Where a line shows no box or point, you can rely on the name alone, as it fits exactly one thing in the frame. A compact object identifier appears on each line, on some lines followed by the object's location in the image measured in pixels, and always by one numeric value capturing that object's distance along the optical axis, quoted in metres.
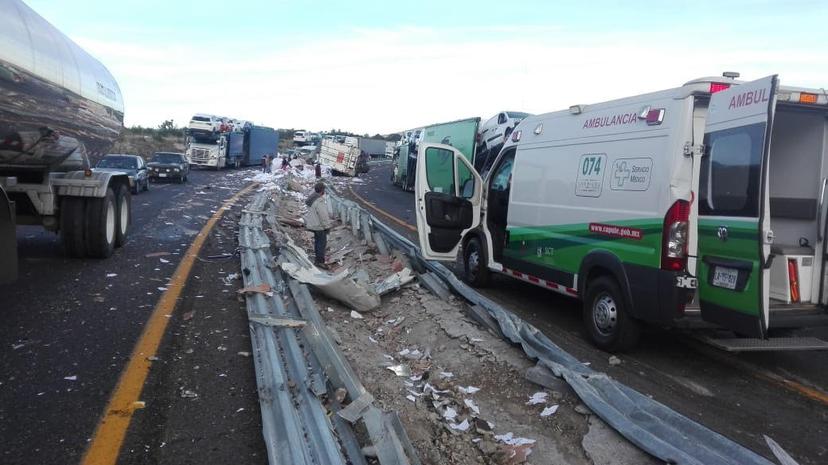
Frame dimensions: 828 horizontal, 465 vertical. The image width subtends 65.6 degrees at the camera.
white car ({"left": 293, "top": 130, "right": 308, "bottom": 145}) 76.56
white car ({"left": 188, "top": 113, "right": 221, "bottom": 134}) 40.75
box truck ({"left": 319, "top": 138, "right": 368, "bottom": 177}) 45.50
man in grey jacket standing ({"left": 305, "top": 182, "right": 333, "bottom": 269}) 10.66
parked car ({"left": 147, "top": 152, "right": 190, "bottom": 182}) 30.25
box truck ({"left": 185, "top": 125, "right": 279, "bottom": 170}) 41.59
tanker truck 6.91
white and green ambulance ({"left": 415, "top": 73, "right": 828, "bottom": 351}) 5.21
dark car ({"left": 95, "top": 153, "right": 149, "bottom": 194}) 23.28
